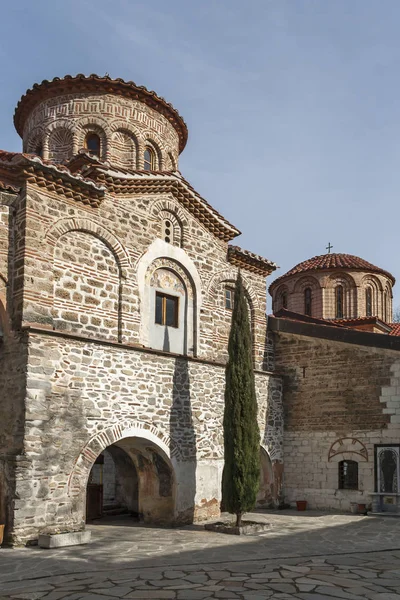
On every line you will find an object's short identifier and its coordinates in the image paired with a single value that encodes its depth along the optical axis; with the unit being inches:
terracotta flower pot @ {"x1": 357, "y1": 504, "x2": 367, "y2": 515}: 558.6
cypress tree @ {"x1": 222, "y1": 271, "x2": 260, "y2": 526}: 464.8
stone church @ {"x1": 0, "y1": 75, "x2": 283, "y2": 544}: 408.8
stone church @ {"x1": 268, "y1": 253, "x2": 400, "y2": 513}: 562.3
